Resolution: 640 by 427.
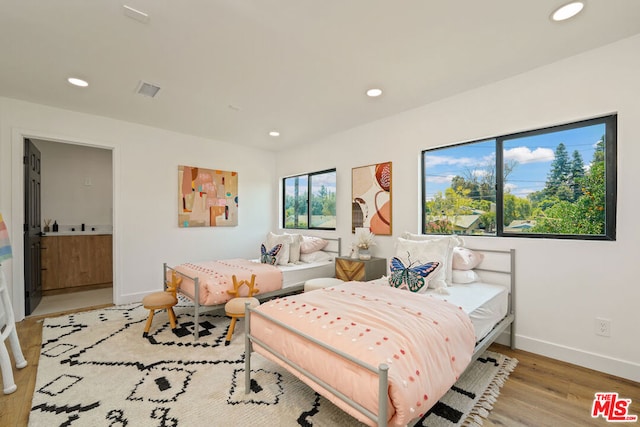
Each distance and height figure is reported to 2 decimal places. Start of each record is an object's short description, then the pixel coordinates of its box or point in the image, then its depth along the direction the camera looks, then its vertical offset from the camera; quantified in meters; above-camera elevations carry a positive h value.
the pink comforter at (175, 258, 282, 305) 2.87 -0.70
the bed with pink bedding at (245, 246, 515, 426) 1.22 -0.70
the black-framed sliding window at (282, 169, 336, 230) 4.61 +0.23
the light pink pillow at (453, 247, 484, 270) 2.77 -0.45
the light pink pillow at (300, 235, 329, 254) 4.27 -0.48
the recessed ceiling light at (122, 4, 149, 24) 1.82 +1.32
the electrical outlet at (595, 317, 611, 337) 2.22 -0.90
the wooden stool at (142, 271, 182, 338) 2.87 -0.91
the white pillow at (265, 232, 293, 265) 3.94 -0.44
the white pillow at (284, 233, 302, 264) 4.11 -0.52
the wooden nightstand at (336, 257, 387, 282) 3.48 -0.70
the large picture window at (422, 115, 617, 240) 2.34 +0.29
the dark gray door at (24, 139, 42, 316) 3.46 -0.20
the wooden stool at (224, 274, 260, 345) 2.71 -0.90
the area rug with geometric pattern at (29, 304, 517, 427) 1.72 -1.24
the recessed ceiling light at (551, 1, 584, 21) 1.79 +1.33
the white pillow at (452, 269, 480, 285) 2.71 -0.61
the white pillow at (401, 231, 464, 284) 2.65 -0.39
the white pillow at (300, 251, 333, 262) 4.24 -0.66
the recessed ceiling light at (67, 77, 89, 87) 2.76 +1.31
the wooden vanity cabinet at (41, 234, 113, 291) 4.49 -0.79
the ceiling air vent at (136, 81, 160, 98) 2.87 +1.31
